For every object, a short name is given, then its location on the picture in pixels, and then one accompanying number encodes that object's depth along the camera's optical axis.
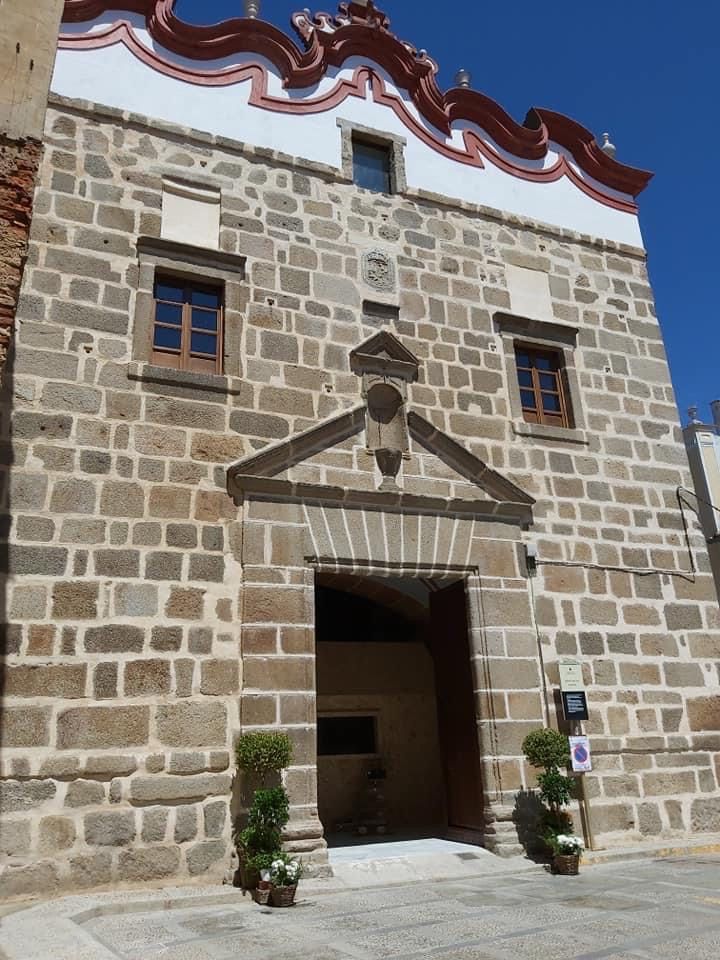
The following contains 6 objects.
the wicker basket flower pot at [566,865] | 6.35
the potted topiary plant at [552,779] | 6.61
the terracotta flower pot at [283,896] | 5.29
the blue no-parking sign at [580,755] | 7.11
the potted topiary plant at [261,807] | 5.58
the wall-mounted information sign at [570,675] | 7.43
